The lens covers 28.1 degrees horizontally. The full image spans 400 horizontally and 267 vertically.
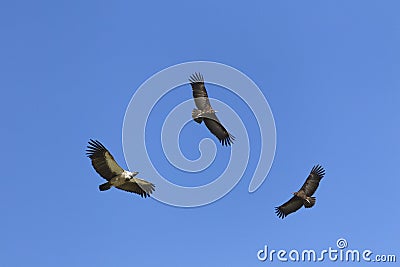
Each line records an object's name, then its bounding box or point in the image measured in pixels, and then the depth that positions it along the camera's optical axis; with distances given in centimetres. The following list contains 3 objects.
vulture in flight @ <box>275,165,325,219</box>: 3003
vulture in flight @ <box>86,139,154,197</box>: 2503
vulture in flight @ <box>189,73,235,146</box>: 2731
